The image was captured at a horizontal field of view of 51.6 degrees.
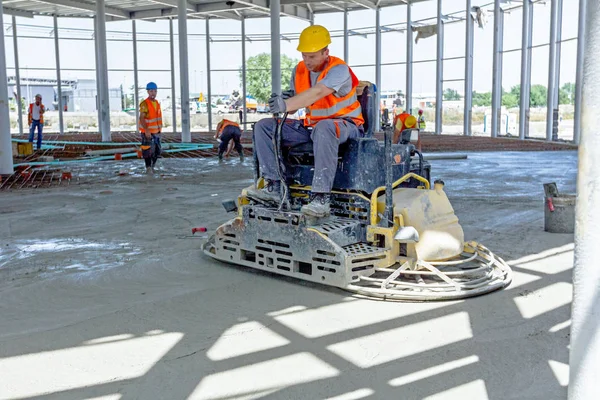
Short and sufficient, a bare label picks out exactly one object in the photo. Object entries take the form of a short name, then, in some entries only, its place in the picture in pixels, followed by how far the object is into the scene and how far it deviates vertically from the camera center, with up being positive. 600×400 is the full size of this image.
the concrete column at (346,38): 28.78 +3.90
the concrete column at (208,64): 29.19 +2.81
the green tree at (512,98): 26.88 +1.03
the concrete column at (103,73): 21.67 +1.81
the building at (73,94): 34.62 +1.88
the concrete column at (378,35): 28.12 +3.93
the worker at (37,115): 17.38 +0.30
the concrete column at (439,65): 26.19 +2.41
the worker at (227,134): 13.81 -0.23
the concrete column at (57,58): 27.62 +3.01
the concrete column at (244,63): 28.89 +2.80
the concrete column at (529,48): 21.89 +2.54
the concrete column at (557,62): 20.12 +1.90
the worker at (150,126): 11.08 -0.03
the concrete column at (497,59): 22.93 +2.33
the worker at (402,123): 9.31 -0.01
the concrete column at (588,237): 1.38 -0.26
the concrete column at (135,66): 28.89 +2.72
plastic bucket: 5.73 -0.85
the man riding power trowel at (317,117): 4.39 +0.05
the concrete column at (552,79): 20.00 +1.36
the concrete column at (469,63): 24.89 +2.36
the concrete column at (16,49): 26.81 +3.31
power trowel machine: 4.06 -0.79
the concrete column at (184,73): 21.16 +1.75
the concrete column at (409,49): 27.20 +3.19
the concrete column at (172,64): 28.73 +2.78
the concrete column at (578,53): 17.38 +1.95
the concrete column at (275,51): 21.14 +2.46
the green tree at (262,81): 37.12 +2.52
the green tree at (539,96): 32.97 +1.34
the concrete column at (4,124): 10.96 +0.04
